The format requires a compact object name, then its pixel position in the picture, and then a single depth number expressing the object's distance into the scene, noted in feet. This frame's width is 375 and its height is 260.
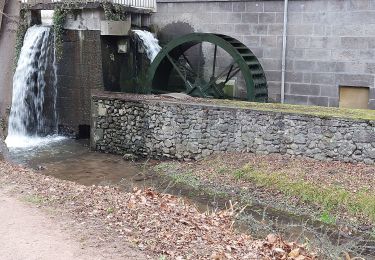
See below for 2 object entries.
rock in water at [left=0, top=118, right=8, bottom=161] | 26.37
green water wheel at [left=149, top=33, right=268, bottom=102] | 41.06
